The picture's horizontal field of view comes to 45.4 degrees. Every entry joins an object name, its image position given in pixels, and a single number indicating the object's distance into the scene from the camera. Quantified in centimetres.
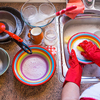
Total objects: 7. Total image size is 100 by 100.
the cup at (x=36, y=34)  68
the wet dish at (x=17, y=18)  79
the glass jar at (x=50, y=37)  77
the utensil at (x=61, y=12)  68
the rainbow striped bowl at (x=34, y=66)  64
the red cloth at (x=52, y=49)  75
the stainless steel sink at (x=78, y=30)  74
